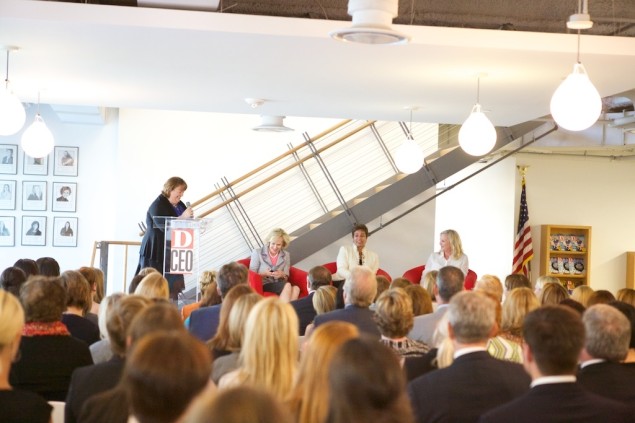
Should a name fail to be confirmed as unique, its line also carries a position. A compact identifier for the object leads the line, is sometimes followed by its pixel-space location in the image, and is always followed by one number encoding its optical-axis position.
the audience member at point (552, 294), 6.06
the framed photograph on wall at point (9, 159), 12.92
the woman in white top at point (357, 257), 10.58
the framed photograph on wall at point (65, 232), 13.05
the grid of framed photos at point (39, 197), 12.94
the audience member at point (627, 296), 5.93
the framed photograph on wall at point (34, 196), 12.99
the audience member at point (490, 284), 6.37
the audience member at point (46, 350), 4.04
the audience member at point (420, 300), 5.82
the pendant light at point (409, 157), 9.79
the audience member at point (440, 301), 5.57
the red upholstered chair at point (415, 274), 10.77
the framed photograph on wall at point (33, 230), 12.98
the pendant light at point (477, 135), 7.73
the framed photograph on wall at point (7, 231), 12.88
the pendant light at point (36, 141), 8.70
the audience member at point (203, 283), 7.20
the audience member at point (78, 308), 5.22
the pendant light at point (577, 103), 5.88
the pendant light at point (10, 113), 7.33
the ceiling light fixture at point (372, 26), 5.48
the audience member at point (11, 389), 2.87
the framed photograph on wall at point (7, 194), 12.92
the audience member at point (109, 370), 3.39
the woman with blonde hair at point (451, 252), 9.95
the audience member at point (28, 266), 6.69
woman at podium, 9.34
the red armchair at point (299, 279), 10.58
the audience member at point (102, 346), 4.47
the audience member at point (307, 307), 7.01
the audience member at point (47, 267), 6.84
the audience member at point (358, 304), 5.50
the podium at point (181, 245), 8.09
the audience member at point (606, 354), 3.59
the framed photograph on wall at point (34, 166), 12.99
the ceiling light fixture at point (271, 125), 11.27
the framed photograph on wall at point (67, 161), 13.07
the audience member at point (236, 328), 3.91
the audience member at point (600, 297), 5.46
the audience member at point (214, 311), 5.73
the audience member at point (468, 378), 3.30
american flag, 13.68
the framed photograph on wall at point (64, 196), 13.05
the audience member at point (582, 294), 6.09
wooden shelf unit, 13.95
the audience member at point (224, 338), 4.10
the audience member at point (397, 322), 4.60
